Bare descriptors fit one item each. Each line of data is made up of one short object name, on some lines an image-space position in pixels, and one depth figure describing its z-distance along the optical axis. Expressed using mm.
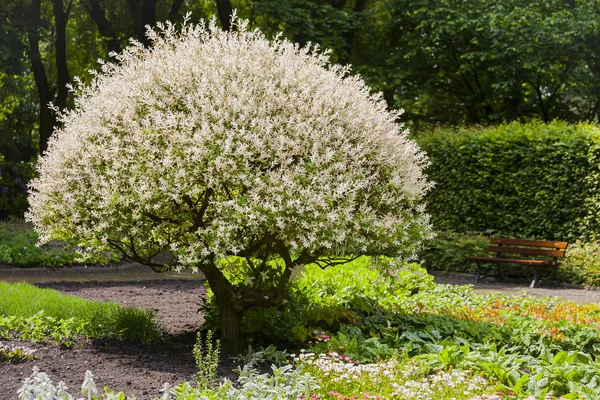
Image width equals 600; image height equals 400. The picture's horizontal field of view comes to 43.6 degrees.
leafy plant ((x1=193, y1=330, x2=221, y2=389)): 5020
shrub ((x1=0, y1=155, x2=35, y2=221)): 19156
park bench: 13320
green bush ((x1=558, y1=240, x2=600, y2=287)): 12984
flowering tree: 5980
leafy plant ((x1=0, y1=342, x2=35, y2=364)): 6000
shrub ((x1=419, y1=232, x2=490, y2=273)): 14820
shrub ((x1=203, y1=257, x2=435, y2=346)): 6883
